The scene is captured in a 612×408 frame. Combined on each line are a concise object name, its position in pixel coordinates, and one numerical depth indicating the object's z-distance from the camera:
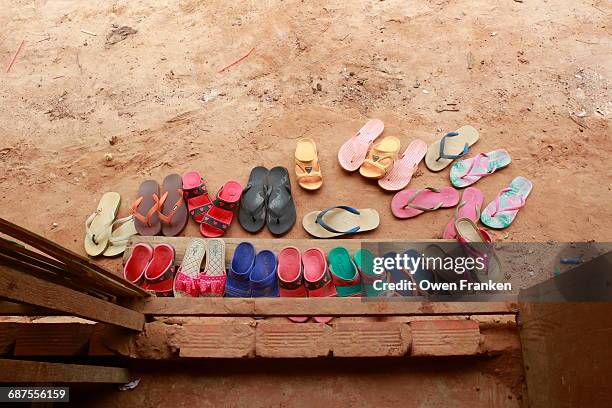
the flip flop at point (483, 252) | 2.58
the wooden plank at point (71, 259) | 1.24
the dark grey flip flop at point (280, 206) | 2.88
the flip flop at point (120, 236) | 2.83
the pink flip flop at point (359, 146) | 3.16
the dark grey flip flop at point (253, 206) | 2.88
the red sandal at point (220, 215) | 2.85
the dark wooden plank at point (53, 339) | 1.93
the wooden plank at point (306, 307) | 2.04
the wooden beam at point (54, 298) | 1.16
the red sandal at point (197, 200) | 2.92
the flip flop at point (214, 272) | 2.51
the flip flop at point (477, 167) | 3.07
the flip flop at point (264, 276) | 2.48
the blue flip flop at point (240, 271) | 2.51
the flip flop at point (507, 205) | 2.87
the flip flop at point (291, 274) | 2.48
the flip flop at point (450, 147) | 3.14
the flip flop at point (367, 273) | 2.50
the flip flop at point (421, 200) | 2.92
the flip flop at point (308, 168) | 3.06
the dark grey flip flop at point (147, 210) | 2.84
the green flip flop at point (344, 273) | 2.51
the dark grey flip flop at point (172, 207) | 2.87
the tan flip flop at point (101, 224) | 2.84
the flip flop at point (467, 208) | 2.79
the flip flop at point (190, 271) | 2.50
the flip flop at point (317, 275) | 2.48
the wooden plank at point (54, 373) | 1.24
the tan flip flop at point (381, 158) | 3.08
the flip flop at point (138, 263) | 2.57
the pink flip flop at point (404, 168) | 3.06
